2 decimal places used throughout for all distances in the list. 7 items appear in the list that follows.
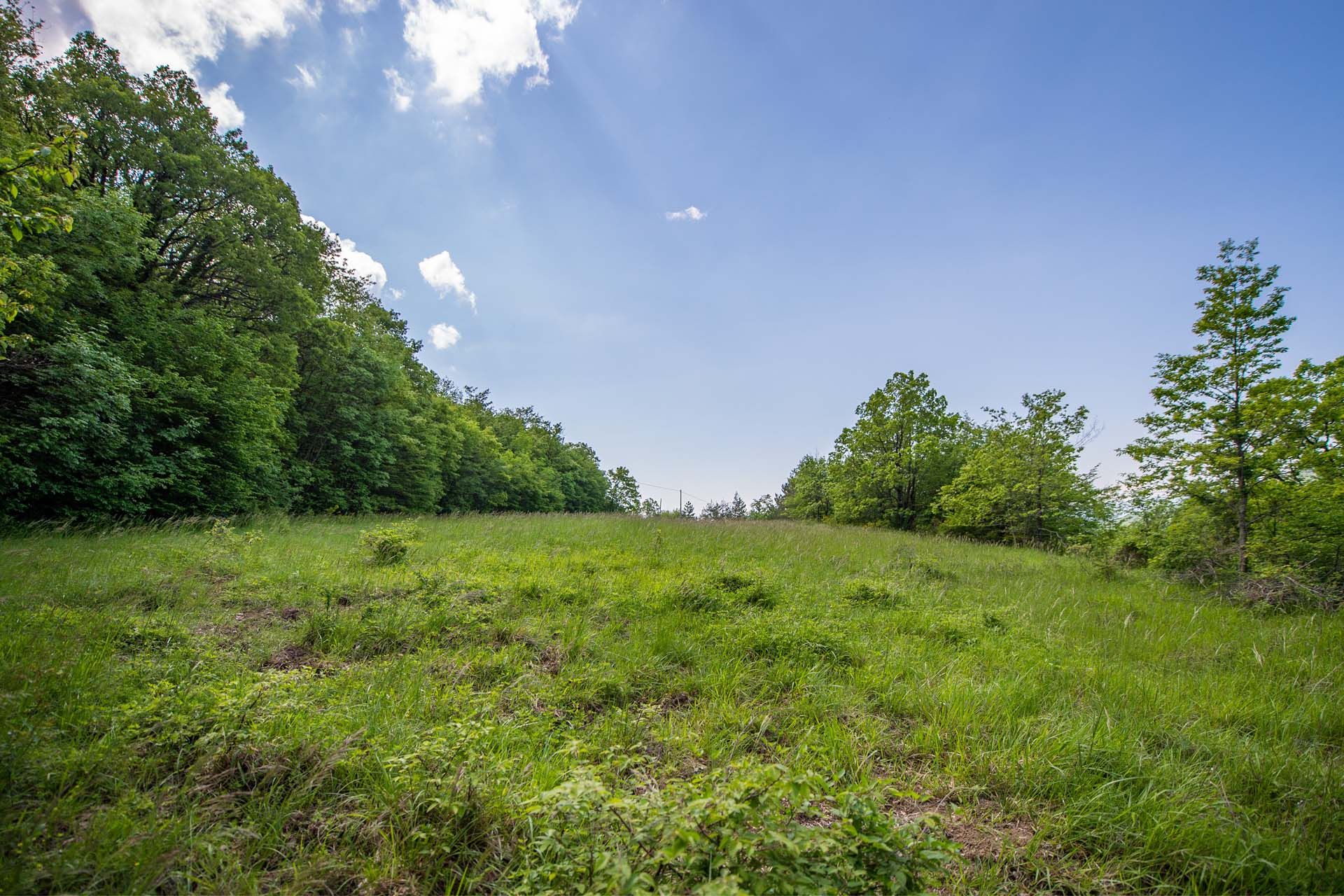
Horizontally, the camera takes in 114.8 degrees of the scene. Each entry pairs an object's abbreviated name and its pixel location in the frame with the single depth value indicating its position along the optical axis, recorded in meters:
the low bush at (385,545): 6.71
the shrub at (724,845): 1.34
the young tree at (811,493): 31.88
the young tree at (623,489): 68.94
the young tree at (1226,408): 7.42
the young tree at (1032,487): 16.89
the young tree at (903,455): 23.05
